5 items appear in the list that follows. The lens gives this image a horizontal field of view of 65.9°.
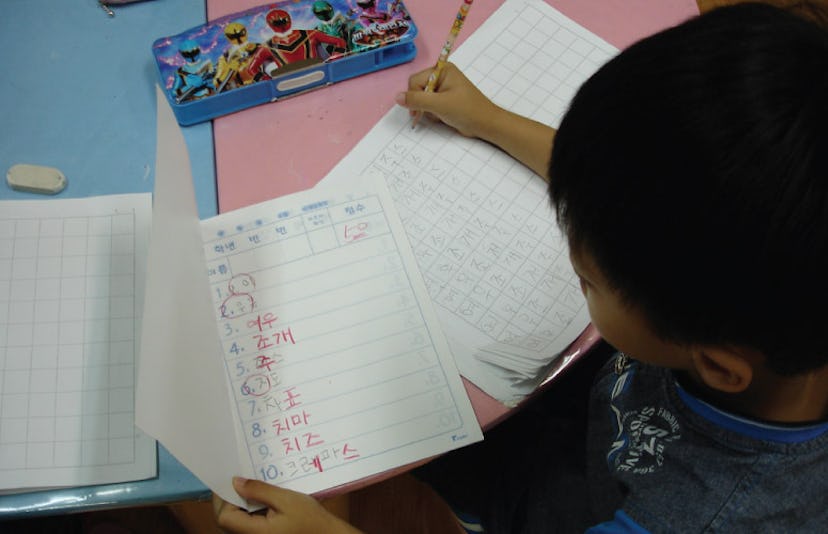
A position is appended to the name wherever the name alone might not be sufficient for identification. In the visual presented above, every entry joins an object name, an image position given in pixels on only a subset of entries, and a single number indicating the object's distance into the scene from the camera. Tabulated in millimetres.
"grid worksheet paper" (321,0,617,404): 646
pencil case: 738
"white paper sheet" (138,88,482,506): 537
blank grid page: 562
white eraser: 688
